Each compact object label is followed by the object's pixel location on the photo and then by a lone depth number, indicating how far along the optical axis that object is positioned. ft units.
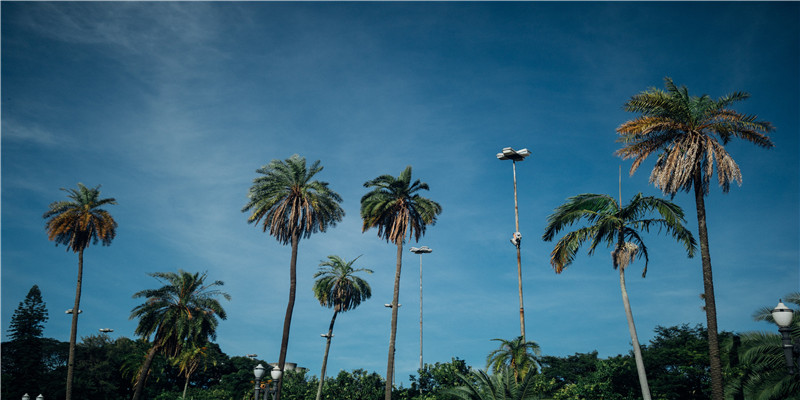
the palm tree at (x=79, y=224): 164.66
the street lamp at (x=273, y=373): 84.38
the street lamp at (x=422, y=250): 199.25
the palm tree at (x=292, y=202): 148.87
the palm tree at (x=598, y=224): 95.09
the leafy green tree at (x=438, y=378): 148.87
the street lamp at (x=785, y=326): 43.50
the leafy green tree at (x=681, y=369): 188.03
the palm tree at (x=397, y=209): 151.23
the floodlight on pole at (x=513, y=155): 118.93
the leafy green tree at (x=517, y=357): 107.65
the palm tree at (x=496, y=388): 90.43
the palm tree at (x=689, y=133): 76.84
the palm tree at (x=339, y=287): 193.57
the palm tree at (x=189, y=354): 201.77
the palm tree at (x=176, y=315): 165.48
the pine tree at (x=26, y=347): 263.08
